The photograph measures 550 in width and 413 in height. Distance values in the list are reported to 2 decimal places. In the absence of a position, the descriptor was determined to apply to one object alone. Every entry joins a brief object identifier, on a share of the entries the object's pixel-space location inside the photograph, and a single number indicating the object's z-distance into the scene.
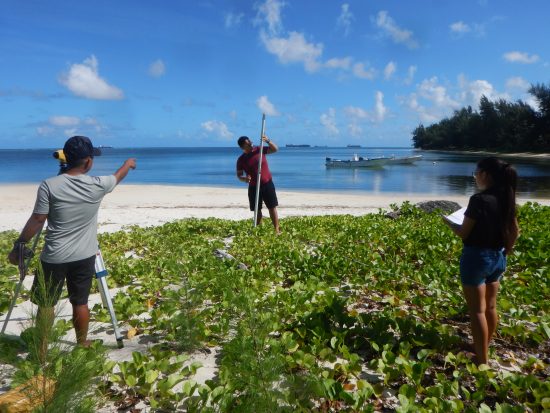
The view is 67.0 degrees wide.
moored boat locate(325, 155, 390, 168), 57.22
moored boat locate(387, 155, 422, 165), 62.39
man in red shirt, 9.65
